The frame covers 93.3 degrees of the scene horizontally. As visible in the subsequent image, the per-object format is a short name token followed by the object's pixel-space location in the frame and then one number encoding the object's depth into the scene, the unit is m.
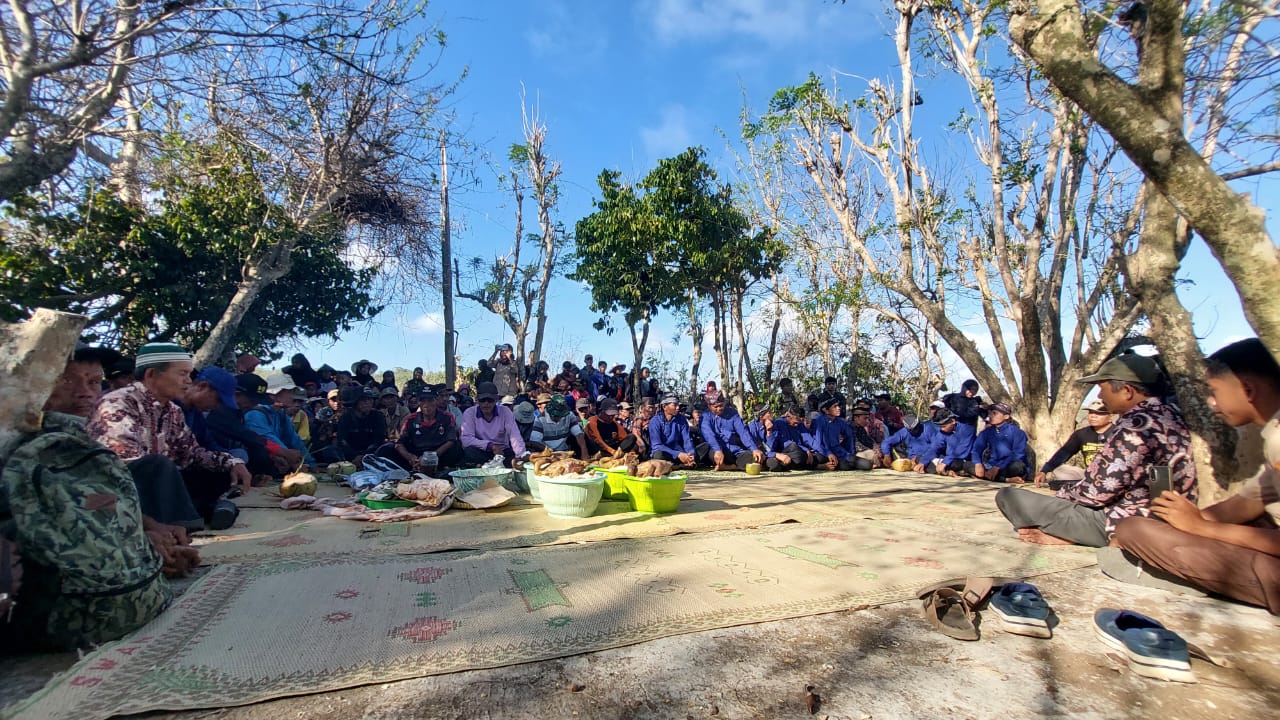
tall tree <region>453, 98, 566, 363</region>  13.98
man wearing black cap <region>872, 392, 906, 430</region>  10.48
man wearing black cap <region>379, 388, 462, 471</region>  6.31
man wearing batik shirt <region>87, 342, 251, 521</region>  3.10
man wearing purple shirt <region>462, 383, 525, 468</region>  6.31
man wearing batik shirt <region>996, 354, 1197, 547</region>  3.15
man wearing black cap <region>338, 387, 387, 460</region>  6.93
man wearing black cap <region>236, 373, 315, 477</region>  5.33
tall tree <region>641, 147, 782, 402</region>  11.22
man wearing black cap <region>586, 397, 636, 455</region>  7.28
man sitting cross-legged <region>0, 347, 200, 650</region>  1.87
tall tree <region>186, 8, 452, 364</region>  7.56
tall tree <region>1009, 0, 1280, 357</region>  2.29
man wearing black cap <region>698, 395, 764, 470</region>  8.29
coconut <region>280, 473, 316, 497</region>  4.75
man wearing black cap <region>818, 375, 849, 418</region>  9.95
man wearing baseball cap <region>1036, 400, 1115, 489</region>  4.97
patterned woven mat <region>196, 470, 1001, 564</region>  3.35
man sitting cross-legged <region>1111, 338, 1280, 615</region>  2.35
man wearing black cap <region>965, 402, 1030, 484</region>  7.60
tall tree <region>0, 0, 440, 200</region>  3.37
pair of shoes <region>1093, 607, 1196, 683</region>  1.84
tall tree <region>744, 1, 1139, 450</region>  7.02
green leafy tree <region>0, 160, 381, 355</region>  7.79
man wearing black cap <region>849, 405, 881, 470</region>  9.95
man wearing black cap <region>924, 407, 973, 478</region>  8.10
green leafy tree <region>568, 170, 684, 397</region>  11.38
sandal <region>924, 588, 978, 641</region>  2.15
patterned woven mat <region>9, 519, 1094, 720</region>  1.75
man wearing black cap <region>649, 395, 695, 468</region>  7.64
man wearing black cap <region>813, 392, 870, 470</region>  8.92
